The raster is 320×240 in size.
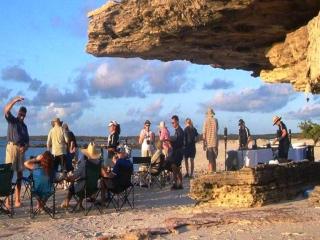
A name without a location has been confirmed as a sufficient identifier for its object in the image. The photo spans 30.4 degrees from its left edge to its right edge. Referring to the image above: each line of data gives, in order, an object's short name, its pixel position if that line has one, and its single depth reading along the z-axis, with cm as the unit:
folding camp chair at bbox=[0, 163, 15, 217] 1049
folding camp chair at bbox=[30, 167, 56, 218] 1086
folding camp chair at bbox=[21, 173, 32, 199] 1084
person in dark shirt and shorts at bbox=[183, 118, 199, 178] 1768
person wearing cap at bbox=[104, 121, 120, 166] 1466
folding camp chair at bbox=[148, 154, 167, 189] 1545
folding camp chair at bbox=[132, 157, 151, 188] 1526
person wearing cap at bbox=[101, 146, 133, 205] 1144
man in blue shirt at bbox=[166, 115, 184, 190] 1492
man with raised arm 1185
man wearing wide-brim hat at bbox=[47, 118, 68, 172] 1383
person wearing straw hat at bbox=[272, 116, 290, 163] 1546
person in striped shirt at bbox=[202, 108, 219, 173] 1665
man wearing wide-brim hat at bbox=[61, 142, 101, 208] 1106
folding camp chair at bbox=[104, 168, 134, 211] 1153
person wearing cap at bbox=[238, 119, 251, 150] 2035
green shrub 3550
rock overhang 766
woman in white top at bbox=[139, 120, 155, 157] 1739
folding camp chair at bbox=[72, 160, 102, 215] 1101
